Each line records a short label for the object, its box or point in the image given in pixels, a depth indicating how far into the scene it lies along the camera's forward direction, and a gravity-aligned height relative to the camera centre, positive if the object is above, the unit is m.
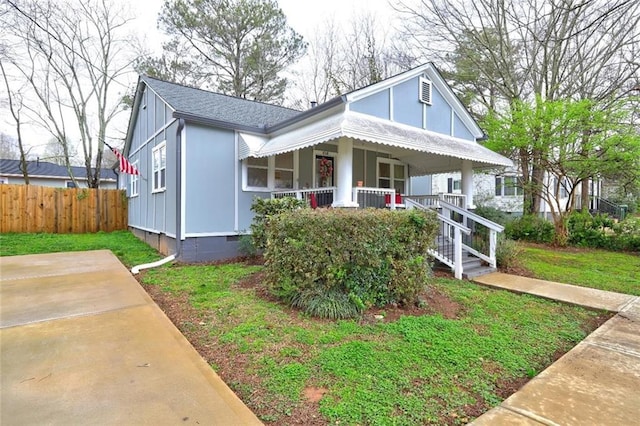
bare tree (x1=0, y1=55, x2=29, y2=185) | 17.64 +5.34
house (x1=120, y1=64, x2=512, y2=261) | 7.84 +1.58
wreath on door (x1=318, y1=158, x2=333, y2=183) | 10.51 +1.29
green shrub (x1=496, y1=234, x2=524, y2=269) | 7.66 -1.10
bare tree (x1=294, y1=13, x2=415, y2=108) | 19.19 +9.19
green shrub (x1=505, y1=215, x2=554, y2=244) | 11.75 -0.78
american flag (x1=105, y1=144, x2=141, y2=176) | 9.83 +1.24
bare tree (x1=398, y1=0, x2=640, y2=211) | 13.41 +7.11
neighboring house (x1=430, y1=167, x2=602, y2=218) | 17.59 +1.15
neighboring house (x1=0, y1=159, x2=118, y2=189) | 22.22 +2.35
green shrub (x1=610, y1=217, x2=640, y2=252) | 10.04 -0.85
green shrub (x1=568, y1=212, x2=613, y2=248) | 10.74 -0.72
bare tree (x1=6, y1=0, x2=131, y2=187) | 17.44 +7.83
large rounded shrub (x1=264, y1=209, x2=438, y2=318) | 4.28 -0.72
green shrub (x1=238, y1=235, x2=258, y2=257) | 8.21 -1.00
